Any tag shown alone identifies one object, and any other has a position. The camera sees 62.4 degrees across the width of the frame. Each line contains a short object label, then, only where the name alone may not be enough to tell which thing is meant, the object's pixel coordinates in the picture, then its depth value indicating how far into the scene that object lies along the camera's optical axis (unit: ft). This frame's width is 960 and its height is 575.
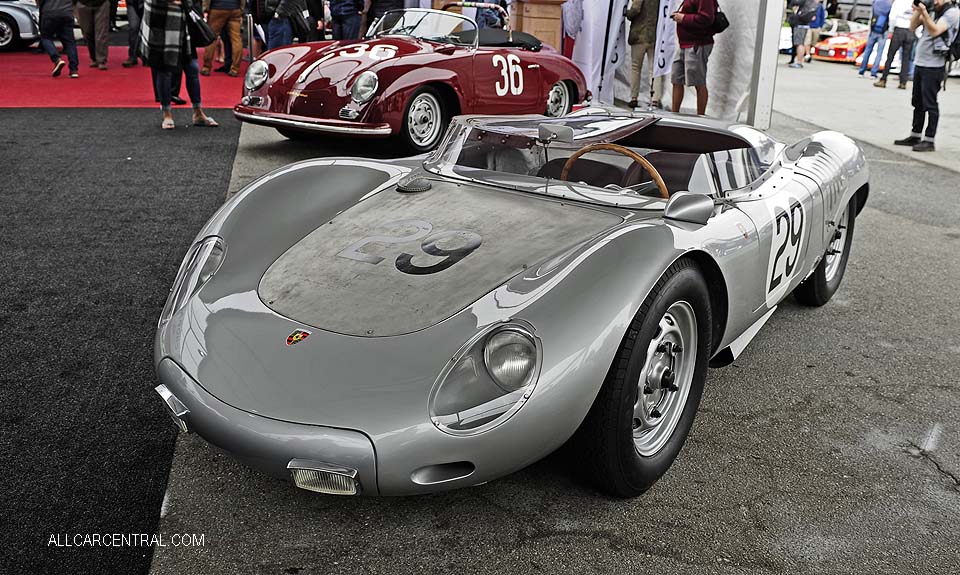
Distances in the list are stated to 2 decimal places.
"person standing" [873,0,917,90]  41.78
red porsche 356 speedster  19.61
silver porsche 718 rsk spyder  5.92
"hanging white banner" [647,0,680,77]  28.53
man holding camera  24.03
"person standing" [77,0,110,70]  34.73
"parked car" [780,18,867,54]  60.85
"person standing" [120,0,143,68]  36.50
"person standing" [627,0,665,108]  29.25
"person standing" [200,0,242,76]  34.27
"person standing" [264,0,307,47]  30.76
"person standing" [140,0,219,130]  21.35
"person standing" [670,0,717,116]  24.43
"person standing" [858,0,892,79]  47.75
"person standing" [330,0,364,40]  30.55
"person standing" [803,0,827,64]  56.34
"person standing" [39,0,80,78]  33.30
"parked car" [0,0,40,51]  43.47
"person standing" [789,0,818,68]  51.19
